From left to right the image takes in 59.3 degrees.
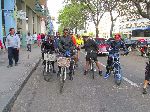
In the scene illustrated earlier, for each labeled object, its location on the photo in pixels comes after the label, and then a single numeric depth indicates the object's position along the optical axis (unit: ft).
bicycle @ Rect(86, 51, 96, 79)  17.17
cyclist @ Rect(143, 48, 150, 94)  12.59
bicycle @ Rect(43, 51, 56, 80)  15.72
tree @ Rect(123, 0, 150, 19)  38.89
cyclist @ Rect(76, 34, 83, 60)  25.16
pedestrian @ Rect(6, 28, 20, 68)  19.98
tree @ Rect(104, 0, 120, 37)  62.40
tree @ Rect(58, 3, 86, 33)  91.70
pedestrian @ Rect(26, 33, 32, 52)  37.13
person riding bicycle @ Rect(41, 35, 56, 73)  16.81
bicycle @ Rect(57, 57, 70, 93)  13.72
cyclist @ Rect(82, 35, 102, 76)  17.46
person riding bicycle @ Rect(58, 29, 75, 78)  14.69
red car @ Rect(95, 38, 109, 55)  35.36
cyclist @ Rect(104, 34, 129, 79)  15.37
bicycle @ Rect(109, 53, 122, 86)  14.67
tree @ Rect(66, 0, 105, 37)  65.87
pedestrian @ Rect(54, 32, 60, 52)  15.59
